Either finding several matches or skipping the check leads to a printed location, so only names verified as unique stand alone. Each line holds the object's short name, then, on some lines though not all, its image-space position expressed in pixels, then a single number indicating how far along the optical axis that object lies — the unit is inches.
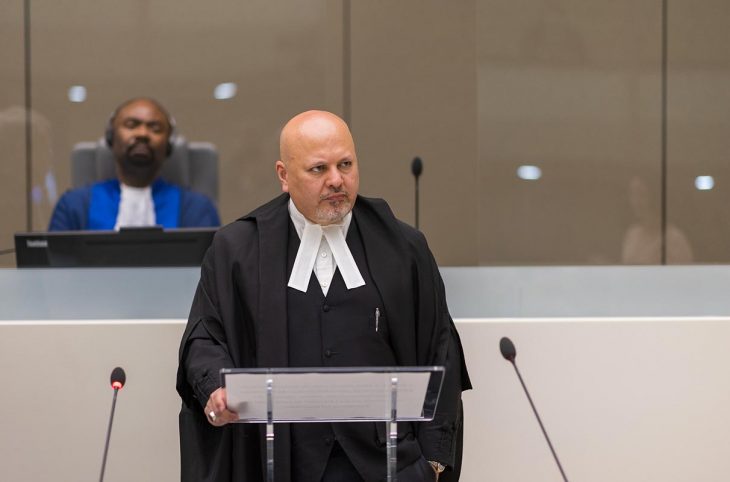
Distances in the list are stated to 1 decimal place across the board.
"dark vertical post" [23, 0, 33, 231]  585.3
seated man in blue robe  455.2
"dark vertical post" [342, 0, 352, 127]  570.9
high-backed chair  466.9
